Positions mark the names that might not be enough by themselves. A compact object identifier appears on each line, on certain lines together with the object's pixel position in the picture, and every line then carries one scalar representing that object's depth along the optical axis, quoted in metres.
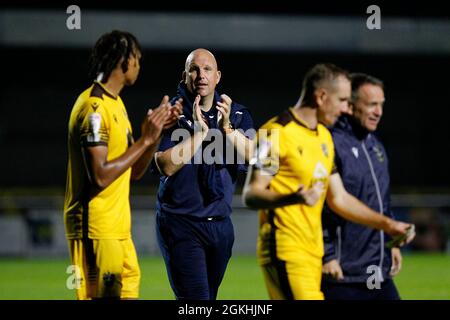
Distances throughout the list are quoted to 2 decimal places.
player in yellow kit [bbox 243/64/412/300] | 10.12
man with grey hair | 11.41
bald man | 12.54
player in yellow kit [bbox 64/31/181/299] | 10.42
